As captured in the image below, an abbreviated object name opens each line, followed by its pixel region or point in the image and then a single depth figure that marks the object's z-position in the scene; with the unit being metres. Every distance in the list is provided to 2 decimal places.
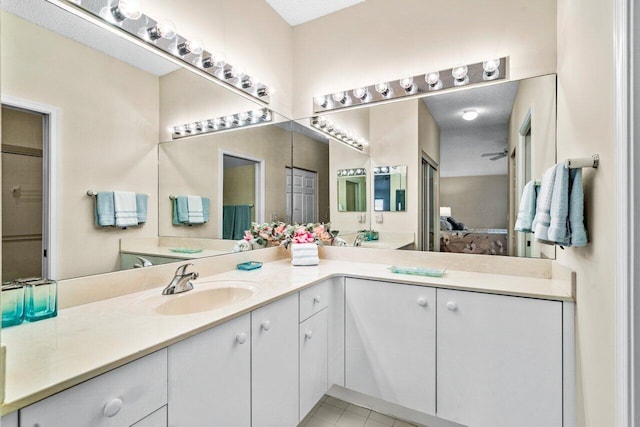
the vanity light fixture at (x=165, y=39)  1.33
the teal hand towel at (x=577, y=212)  1.13
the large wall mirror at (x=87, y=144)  1.05
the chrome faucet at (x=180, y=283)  1.42
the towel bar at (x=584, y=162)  1.03
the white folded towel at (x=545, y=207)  1.25
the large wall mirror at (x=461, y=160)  1.77
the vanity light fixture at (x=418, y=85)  1.84
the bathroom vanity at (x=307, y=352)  0.82
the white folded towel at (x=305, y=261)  2.12
